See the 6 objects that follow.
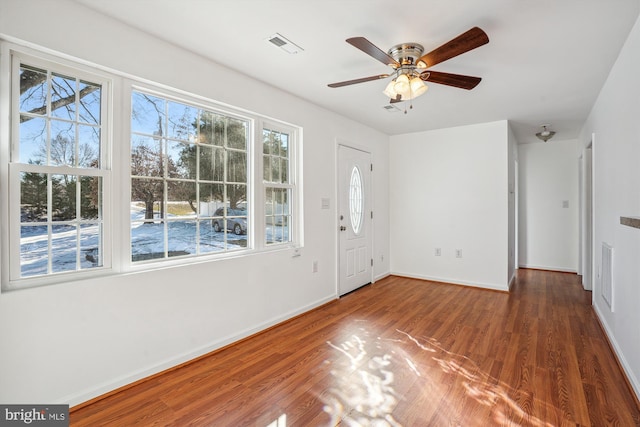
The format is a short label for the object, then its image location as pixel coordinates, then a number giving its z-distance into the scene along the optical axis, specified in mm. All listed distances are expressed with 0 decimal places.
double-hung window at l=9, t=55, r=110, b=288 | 1858
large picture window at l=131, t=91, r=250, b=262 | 2428
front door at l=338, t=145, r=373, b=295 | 4465
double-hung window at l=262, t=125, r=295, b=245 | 3424
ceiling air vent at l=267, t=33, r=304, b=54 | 2373
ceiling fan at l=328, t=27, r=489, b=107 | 2234
